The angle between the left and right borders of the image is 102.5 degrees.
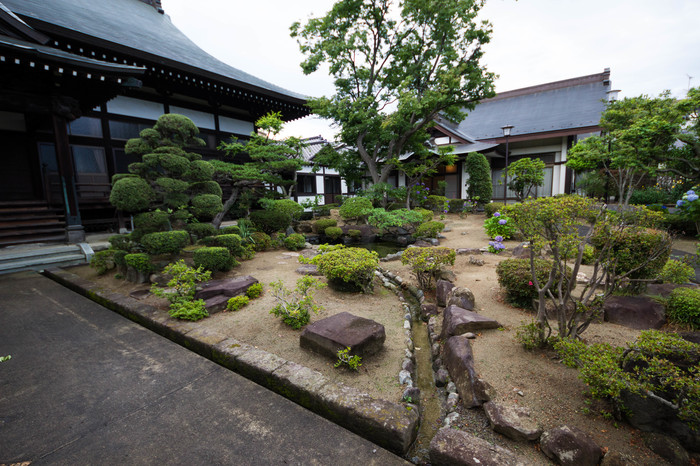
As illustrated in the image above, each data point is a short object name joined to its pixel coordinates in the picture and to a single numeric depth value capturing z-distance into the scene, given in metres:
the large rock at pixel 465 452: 1.52
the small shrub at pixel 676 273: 3.48
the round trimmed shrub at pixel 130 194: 4.36
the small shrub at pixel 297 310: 3.34
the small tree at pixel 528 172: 10.85
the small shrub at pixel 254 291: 4.23
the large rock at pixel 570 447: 1.61
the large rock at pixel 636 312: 3.00
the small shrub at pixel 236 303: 3.84
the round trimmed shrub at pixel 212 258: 4.81
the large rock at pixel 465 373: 2.16
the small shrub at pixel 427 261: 4.68
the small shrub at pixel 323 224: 10.88
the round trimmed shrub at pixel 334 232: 10.32
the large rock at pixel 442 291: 4.18
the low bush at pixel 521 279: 3.65
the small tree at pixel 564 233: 2.40
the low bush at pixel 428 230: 9.30
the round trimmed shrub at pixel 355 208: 10.75
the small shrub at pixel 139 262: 4.57
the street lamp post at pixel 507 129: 13.29
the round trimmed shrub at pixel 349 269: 4.38
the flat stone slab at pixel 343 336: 2.67
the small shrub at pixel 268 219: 8.06
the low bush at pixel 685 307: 2.78
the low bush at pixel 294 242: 7.71
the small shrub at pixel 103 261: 5.43
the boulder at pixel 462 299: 3.73
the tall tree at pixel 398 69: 10.21
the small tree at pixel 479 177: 14.91
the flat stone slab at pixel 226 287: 4.12
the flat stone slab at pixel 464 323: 3.11
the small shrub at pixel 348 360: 2.50
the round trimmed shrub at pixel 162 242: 4.58
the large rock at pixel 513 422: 1.80
